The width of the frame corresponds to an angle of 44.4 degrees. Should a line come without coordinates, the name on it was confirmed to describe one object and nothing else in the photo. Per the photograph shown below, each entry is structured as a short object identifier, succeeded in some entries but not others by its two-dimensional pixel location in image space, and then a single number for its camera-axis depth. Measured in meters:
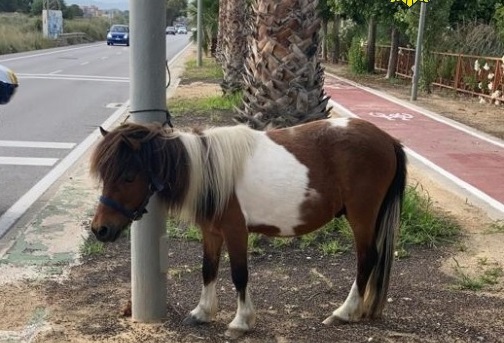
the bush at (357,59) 28.41
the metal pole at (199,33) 27.94
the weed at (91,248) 5.40
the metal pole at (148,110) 3.86
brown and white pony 3.41
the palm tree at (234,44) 16.14
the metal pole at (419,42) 17.16
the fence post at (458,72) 19.25
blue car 53.84
